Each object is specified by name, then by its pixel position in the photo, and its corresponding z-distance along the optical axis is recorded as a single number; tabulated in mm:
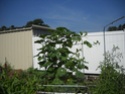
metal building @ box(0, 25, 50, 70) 8033
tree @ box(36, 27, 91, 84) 3326
